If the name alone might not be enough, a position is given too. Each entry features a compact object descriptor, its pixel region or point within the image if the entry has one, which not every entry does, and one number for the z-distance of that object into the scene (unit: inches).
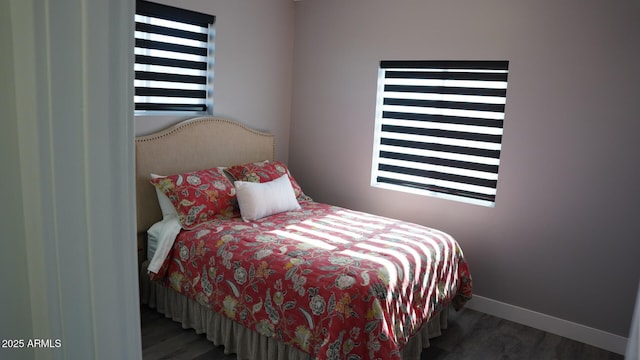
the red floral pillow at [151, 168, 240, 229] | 124.3
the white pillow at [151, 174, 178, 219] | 129.6
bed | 92.5
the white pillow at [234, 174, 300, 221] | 130.6
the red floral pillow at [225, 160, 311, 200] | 143.2
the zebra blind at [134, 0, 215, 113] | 133.7
